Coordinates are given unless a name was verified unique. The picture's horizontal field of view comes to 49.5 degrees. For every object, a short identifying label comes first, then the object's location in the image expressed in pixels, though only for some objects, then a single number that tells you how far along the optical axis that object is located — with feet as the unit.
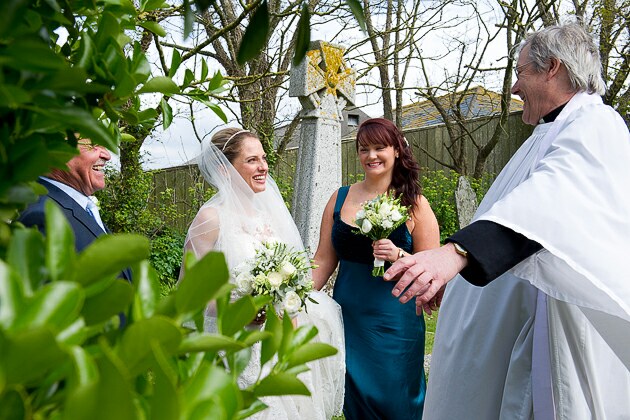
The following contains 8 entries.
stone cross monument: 20.71
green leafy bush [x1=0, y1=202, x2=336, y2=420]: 1.41
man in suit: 8.11
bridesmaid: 15.46
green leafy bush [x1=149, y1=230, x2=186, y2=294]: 34.73
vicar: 8.25
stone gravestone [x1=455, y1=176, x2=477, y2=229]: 37.22
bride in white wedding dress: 13.80
